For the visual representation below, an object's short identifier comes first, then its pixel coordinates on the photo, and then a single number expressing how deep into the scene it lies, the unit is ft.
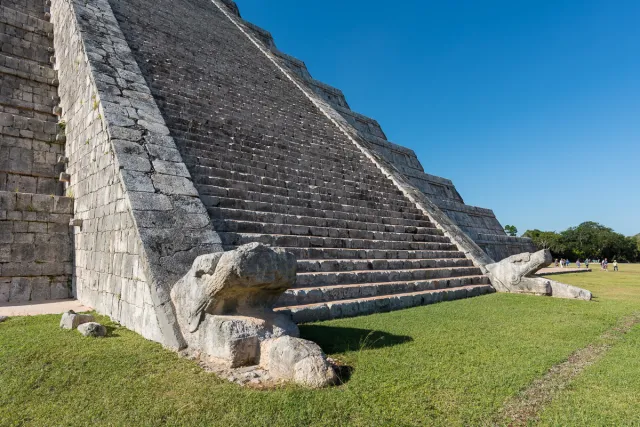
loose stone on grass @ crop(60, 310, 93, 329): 15.08
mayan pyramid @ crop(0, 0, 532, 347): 16.60
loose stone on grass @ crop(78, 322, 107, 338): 14.06
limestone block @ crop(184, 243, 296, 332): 11.16
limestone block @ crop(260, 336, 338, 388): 10.01
